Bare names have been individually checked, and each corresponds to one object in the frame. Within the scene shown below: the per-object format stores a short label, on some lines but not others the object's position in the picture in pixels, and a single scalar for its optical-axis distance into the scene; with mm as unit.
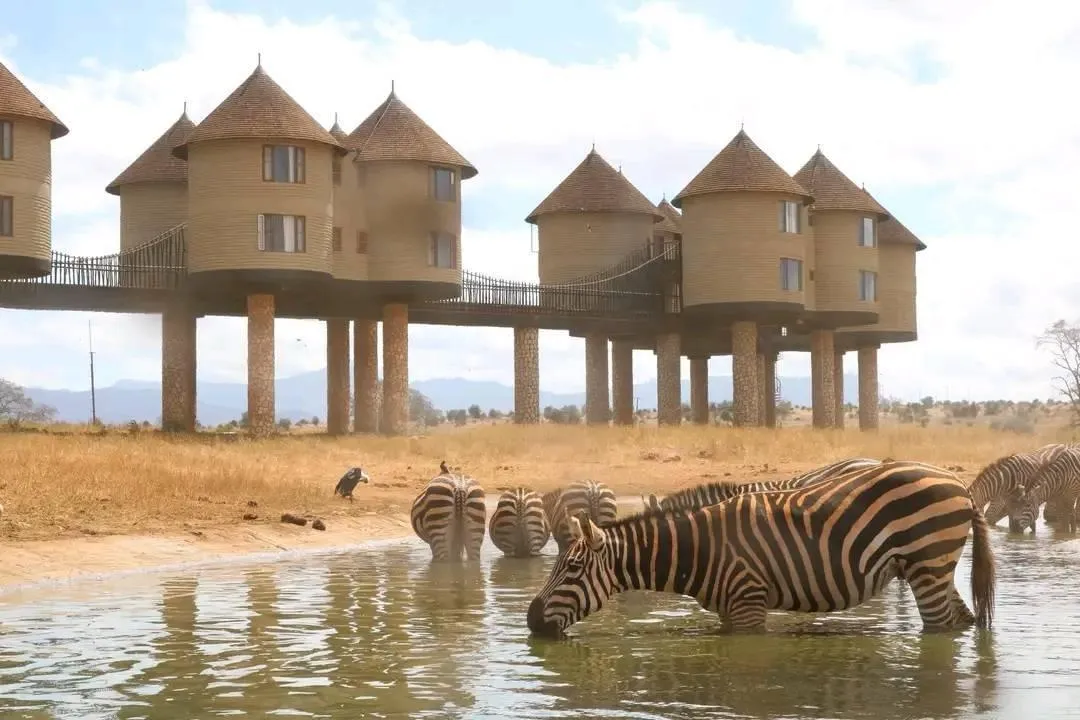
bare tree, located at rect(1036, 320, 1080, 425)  99938
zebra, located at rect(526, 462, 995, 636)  14070
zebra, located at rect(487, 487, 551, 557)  24031
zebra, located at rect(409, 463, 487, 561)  23609
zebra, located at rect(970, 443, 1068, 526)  28406
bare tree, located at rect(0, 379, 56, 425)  126562
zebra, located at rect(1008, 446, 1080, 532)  28328
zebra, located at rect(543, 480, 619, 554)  23766
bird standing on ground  33812
